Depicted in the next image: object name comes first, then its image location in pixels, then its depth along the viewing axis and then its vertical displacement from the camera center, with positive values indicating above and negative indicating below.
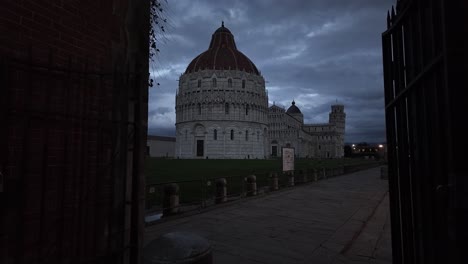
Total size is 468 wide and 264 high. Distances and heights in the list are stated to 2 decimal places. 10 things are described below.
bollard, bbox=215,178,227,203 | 13.11 -1.14
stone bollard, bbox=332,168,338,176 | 30.70 -0.97
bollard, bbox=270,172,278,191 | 17.77 -1.01
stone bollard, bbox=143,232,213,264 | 4.11 -1.10
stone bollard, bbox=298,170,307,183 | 22.45 -1.10
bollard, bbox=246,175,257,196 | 15.30 -1.05
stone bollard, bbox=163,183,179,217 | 10.54 -1.19
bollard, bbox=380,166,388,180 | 26.90 -0.99
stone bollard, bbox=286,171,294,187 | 19.90 -1.02
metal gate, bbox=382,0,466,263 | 2.48 +0.33
